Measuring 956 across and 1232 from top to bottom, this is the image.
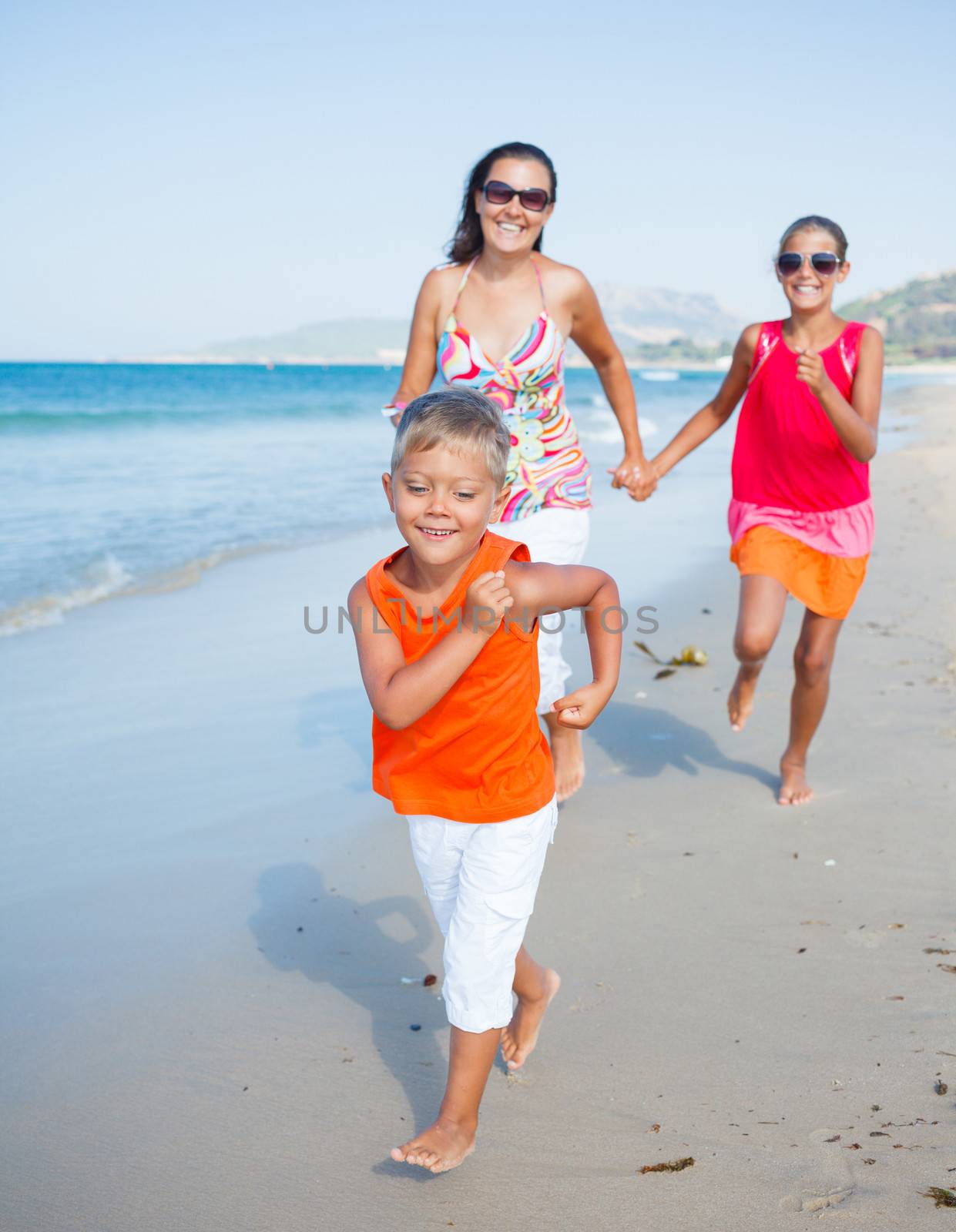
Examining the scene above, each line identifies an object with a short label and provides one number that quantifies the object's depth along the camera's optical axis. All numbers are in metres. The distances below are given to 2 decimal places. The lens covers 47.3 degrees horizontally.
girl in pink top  4.01
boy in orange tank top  2.20
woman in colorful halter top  3.81
